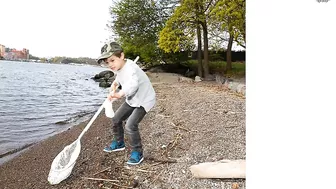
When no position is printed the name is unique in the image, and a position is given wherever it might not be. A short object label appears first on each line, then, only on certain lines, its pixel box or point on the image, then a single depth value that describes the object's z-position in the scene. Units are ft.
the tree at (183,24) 48.68
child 9.95
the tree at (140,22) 64.85
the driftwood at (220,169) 8.75
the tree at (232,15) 37.52
